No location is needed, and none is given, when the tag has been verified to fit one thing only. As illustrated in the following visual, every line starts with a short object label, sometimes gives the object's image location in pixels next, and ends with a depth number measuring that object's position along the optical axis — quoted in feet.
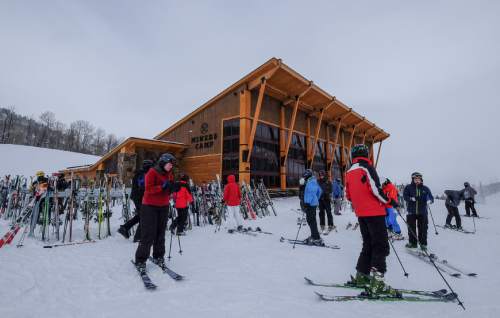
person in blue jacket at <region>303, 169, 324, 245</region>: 19.79
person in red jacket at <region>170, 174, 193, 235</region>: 23.08
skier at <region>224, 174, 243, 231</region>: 26.00
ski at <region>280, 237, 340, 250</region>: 18.99
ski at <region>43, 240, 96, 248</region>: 17.96
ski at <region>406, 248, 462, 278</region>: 13.52
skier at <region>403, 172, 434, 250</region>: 19.51
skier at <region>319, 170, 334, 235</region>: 26.31
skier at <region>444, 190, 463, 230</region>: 30.60
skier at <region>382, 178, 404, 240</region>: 23.73
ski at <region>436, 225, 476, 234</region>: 28.40
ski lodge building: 54.44
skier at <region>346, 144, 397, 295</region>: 10.52
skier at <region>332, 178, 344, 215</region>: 38.82
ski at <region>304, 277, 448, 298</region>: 10.36
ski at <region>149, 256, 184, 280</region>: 12.12
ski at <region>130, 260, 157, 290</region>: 10.96
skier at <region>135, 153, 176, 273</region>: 12.91
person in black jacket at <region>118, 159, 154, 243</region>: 19.32
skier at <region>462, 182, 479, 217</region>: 39.40
